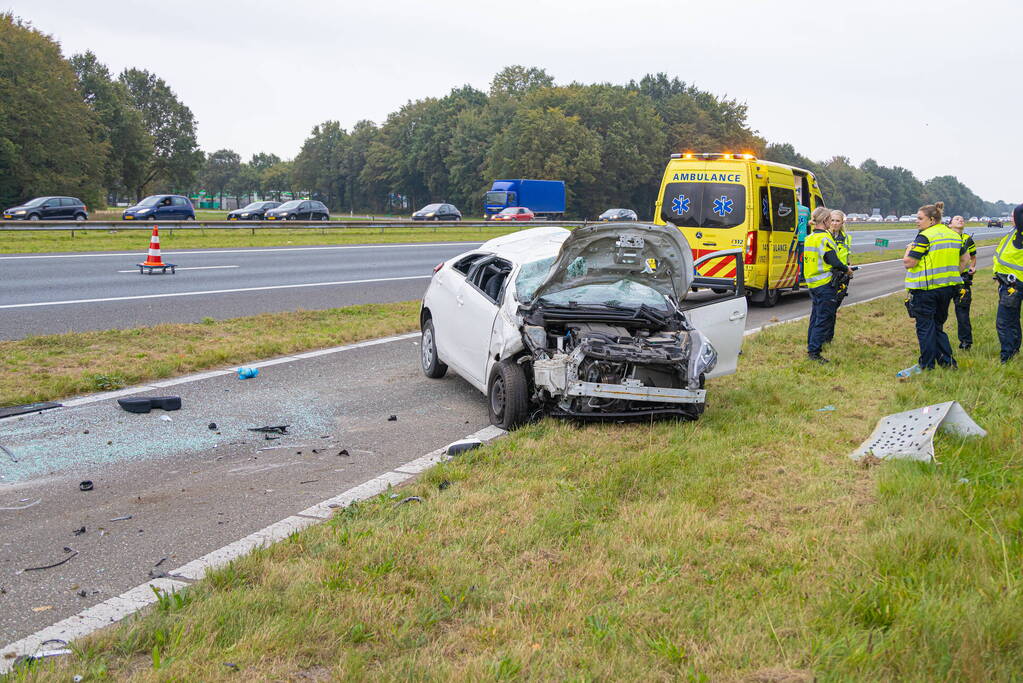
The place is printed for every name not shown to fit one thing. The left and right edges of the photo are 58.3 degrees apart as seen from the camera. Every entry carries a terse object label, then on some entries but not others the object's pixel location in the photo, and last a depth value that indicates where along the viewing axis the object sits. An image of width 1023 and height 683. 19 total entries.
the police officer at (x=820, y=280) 9.78
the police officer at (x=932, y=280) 8.73
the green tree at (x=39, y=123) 53.91
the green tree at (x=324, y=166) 118.25
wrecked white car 6.66
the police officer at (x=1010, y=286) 8.95
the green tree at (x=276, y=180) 147.09
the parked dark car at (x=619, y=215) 54.17
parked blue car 38.75
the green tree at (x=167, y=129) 91.56
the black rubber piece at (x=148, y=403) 7.27
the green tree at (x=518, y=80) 107.81
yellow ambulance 15.01
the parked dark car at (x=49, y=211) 38.11
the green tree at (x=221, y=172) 168.00
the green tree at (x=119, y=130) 74.12
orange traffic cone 17.52
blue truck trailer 57.59
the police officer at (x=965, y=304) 10.44
